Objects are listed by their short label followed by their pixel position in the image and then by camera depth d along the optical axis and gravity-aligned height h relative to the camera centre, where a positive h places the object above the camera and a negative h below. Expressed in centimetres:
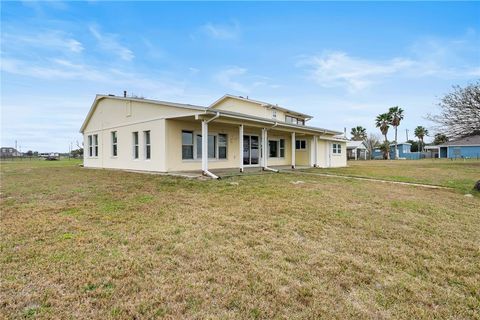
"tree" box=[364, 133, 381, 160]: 5117 +291
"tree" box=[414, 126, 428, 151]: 5591 +511
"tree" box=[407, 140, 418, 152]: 6097 +212
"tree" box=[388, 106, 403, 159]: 4581 +721
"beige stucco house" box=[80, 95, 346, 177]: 1227 +130
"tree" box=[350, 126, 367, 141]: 5640 +508
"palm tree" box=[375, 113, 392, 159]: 4656 +614
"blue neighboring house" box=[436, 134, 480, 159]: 4166 +115
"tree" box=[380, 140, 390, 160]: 4581 +116
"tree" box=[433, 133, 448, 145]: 2170 +161
